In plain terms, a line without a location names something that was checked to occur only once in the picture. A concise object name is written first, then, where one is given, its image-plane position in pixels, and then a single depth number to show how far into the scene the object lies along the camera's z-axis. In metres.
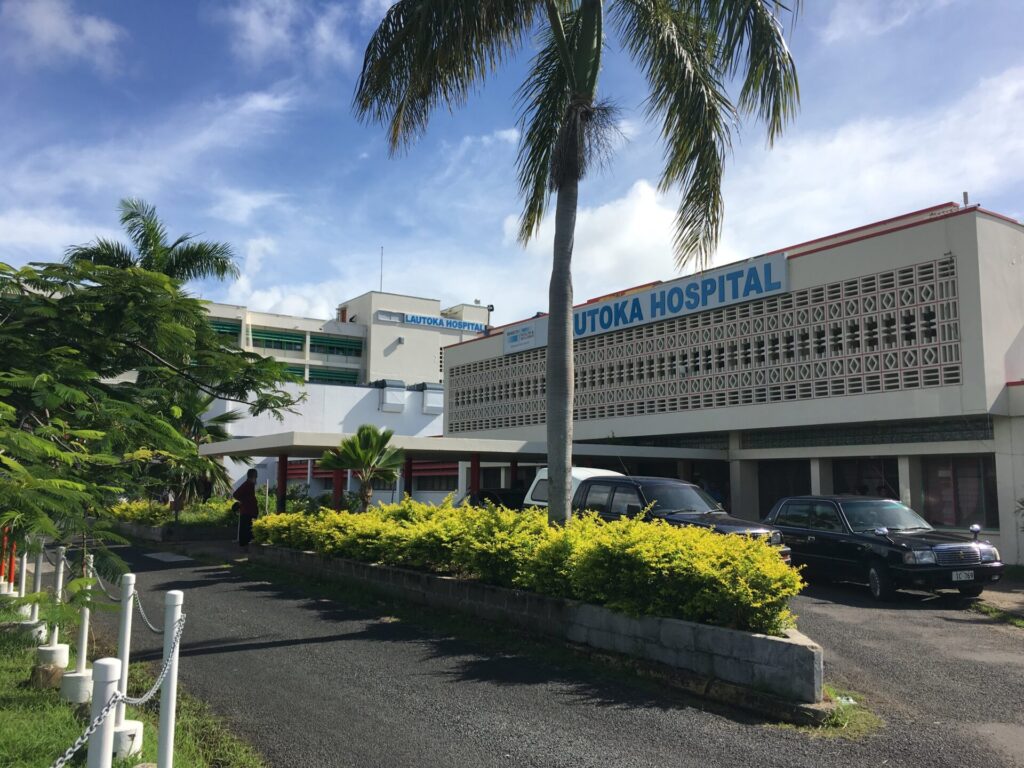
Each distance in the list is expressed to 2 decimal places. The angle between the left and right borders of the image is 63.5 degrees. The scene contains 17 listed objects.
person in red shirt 20.66
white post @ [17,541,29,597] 8.54
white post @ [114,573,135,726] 5.52
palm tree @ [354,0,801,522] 10.84
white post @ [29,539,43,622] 7.42
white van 16.76
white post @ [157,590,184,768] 4.42
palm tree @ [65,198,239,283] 24.33
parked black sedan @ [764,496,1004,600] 12.56
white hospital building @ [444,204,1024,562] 19.58
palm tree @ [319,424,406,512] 15.88
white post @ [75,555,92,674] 6.17
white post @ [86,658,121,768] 3.83
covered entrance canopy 18.75
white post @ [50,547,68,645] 5.01
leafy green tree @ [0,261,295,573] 4.29
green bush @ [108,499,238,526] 25.05
